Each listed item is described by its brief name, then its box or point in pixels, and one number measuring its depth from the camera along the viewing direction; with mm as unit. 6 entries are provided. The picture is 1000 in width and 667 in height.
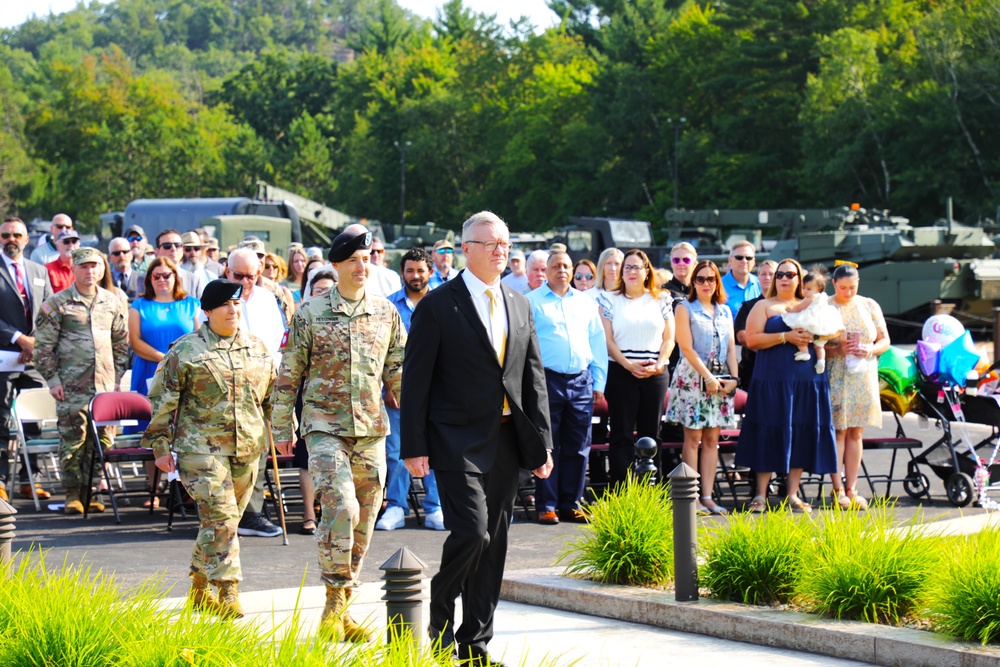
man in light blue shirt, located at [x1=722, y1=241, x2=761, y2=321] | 13344
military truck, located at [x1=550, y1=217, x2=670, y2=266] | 38062
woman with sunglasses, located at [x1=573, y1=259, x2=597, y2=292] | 13305
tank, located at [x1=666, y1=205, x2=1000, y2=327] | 31344
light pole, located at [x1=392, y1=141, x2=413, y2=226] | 79850
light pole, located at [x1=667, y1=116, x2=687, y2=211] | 70488
